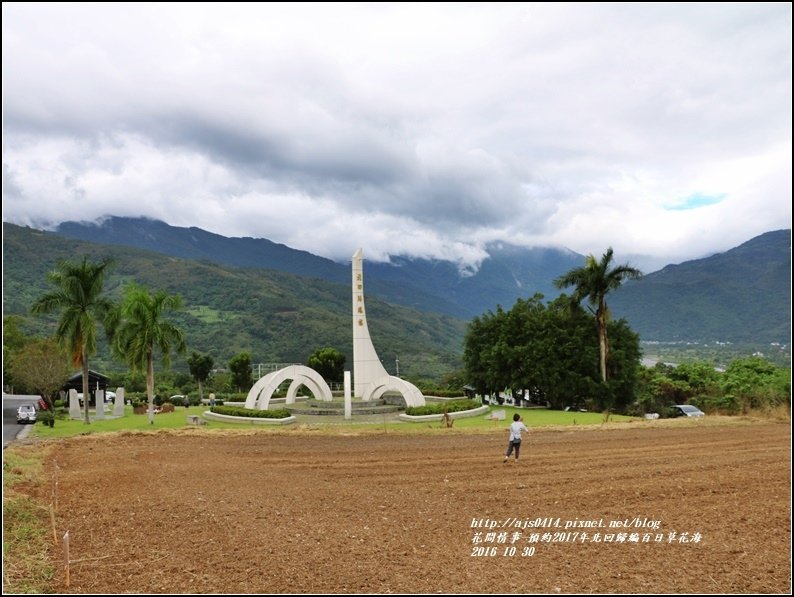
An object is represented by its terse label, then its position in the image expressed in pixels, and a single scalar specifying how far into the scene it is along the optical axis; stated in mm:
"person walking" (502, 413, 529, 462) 14039
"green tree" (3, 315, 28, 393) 47150
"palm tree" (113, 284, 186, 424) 25766
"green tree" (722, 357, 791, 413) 31392
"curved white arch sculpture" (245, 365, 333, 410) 27959
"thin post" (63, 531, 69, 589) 6270
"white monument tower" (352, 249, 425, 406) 32719
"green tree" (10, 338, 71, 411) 31984
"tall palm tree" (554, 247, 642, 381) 33188
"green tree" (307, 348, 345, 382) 38812
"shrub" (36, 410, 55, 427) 25050
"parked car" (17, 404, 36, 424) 26672
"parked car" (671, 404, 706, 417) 30292
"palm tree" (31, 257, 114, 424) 25328
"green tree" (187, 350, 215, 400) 39000
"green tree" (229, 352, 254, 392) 39219
